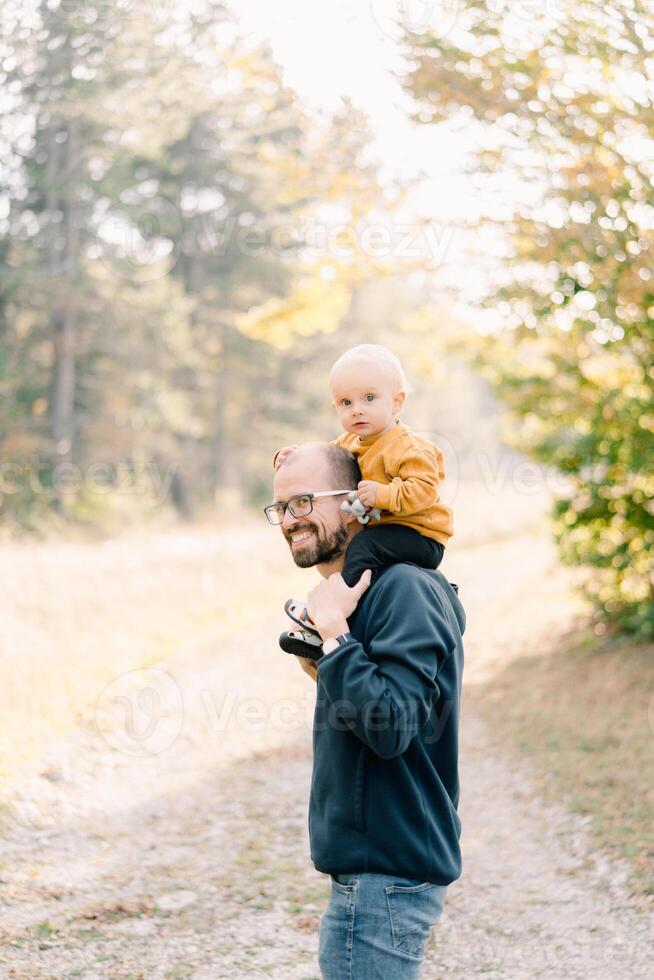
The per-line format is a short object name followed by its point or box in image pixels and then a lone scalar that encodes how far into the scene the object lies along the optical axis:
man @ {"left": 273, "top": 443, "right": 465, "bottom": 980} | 2.20
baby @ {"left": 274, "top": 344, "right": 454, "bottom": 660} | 2.41
